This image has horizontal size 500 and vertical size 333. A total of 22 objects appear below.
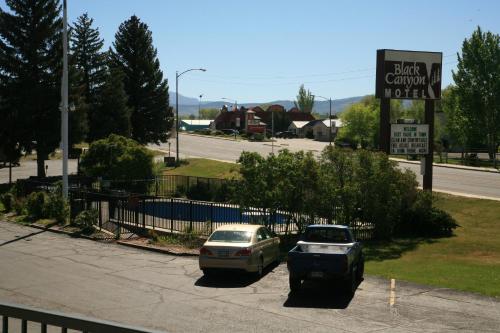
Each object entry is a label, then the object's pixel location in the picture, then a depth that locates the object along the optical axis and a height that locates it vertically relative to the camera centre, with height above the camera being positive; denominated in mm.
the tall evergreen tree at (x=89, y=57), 66500 +8822
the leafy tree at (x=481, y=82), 67688 +6669
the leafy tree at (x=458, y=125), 71000 +1875
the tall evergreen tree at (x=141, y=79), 69750 +6568
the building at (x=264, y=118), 147625 +5096
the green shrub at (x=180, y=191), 41709 -3803
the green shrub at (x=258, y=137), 112031 +134
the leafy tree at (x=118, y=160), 39594 -1651
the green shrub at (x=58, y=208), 27214 -3370
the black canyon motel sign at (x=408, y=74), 28719 +3147
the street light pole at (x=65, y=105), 27438 +1340
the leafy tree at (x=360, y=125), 98688 +2396
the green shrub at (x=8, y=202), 31344 -3512
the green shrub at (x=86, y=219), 25297 -3513
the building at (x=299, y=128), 138438 +2432
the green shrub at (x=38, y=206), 28312 -3356
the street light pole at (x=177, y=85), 63500 +5555
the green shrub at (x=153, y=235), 23148 -3846
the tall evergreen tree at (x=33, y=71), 48312 +5158
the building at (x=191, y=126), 192062 +3461
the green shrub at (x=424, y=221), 26047 -3496
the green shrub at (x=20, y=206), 30000 -3623
